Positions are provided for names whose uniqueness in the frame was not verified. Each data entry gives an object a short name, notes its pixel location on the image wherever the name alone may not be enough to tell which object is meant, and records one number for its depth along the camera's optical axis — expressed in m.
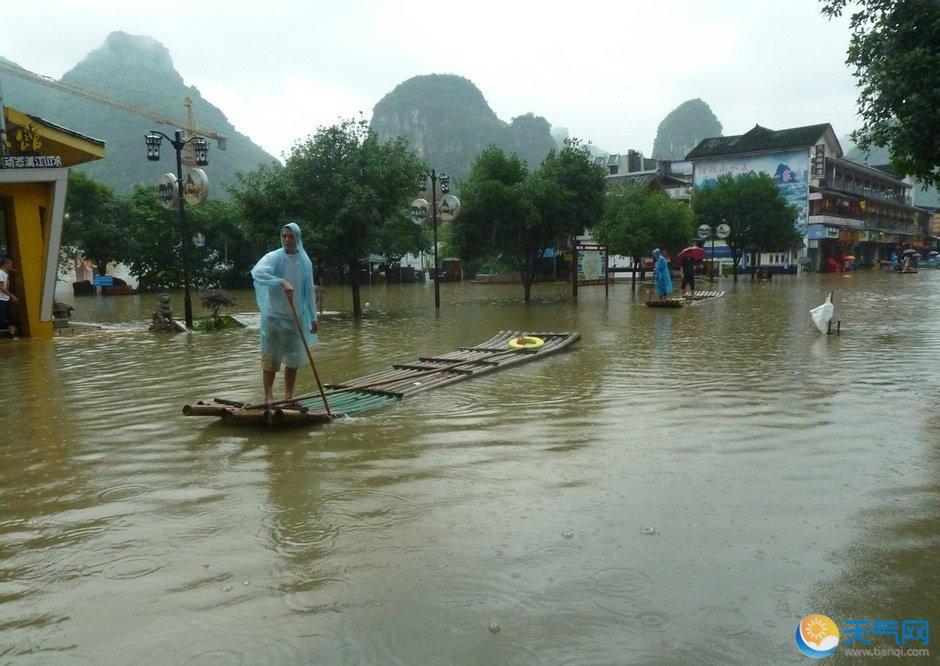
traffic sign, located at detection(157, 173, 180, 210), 16.36
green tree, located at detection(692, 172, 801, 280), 43.16
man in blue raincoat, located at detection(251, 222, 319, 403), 6.29
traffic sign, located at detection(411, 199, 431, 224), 21.14
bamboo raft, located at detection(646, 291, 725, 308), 20.23
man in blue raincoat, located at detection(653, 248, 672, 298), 20.21
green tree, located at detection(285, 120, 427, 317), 18.98
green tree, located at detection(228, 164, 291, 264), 19.03
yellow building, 14.02
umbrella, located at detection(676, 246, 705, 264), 26.81
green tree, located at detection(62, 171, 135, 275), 41.00
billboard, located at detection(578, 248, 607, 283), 40.78
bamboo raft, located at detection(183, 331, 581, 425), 6.22
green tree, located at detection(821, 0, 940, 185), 6.70
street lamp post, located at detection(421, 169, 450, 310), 22.41
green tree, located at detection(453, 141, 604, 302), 24.52
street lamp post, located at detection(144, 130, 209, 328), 16.22
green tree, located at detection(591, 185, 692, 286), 35.85
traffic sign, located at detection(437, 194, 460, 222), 22.20
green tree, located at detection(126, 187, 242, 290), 44.75
